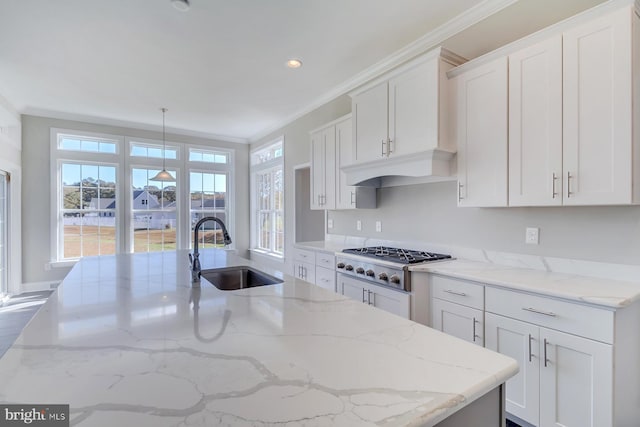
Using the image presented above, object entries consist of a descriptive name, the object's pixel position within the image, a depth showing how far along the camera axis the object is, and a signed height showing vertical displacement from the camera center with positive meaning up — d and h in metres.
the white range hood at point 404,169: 2.39 +0.36
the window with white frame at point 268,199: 5.79 +0.23
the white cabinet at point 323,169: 3.72 +0.52
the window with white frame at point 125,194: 5.20 +0.31
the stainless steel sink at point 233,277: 2.14 -0.47
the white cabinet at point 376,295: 2.32 -0.72
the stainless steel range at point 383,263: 2.32 -0.45
